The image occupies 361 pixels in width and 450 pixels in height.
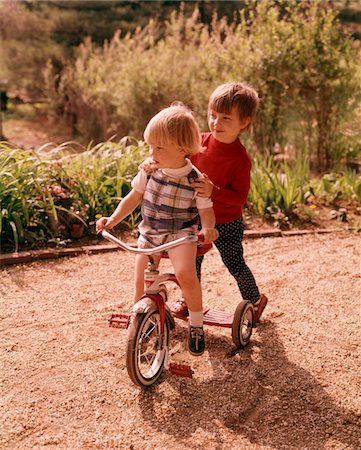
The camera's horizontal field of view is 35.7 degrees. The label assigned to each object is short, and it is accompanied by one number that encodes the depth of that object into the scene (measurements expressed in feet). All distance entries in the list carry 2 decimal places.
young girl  8.31
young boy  9.22
